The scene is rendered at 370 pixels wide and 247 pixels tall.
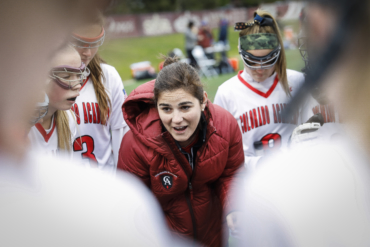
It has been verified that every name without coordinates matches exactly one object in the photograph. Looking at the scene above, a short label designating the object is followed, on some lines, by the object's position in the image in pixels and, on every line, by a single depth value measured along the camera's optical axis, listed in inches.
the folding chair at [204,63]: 536.7
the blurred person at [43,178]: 20.9
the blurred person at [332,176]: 24.0
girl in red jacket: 92.7
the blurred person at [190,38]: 558.8
